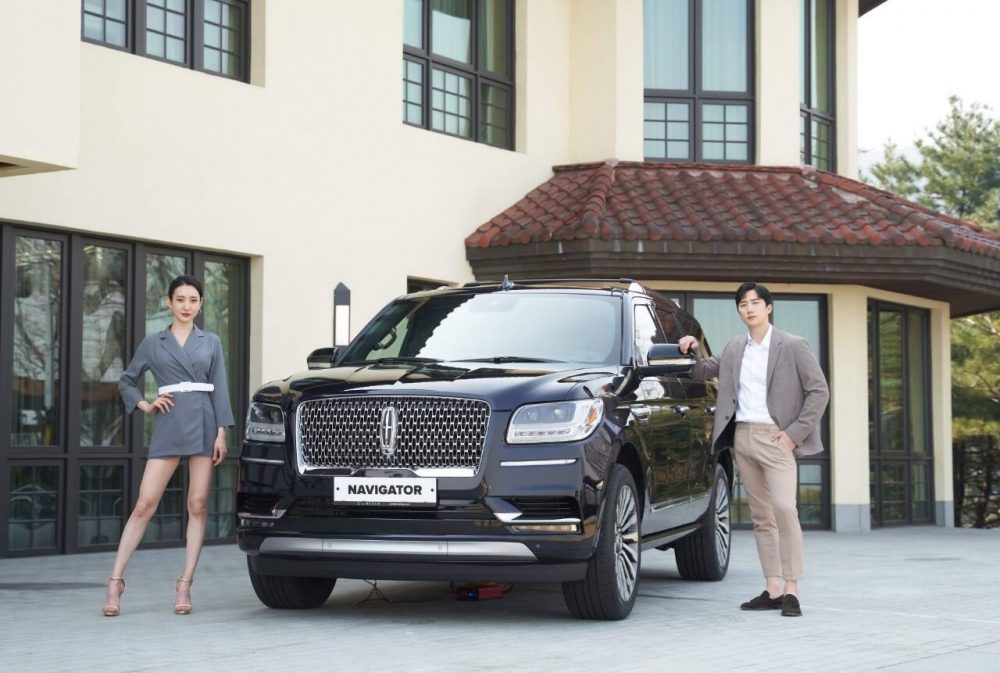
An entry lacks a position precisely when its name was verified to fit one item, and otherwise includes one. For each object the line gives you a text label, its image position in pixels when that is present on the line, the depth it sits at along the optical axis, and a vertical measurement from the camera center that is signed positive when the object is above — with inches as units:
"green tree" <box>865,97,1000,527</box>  1148.5 +166.4
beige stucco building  498.3 +72.7
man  355.6 -11.0
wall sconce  545.6 +20.2
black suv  313.7 -19.5
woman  341.7 -9.6
